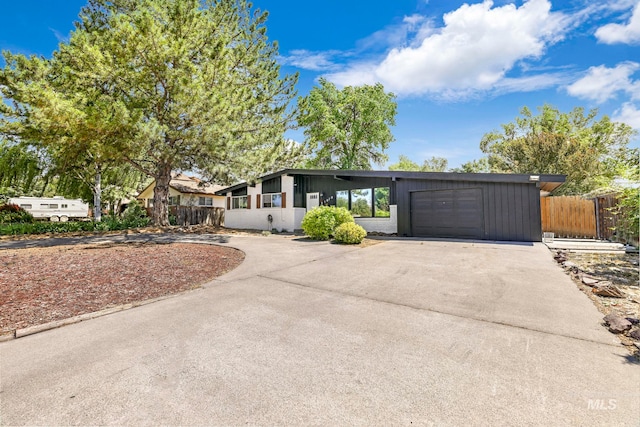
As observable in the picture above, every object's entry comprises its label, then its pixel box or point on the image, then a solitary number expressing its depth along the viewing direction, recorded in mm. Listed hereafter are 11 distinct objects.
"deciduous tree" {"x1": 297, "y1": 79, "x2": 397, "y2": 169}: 25656
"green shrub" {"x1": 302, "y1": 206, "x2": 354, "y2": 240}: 11453
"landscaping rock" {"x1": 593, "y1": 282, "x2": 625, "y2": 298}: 4177
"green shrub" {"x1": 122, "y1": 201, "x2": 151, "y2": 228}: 20492
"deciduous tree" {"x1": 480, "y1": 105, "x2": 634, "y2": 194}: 20969
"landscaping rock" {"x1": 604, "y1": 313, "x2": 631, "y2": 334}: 2921
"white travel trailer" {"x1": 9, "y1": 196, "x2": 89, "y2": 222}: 23094
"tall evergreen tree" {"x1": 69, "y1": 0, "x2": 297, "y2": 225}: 10102
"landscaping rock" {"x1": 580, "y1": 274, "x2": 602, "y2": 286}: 4750
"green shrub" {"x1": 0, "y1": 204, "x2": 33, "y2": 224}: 13255
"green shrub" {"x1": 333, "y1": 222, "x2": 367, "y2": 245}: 10242
